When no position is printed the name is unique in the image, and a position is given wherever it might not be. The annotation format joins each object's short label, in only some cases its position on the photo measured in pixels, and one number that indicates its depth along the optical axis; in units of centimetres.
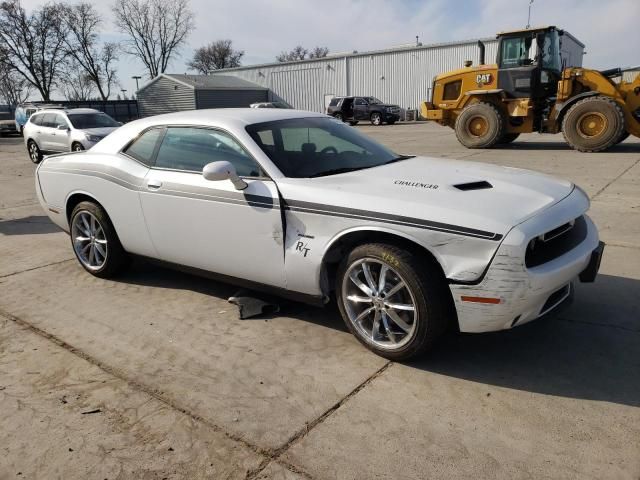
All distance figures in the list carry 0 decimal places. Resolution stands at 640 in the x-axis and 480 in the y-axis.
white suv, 1430
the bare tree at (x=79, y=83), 6219
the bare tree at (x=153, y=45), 6912
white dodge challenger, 279
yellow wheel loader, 1207
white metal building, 3547
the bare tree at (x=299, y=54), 8550
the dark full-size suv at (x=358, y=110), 3048
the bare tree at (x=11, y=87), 5847
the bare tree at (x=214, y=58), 8238
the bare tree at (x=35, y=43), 5353
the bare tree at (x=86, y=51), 5844
